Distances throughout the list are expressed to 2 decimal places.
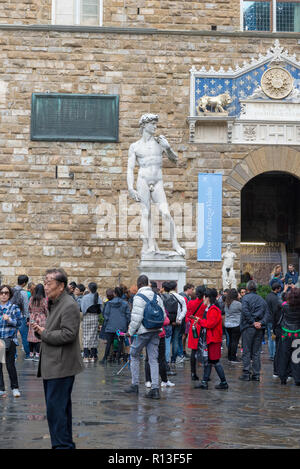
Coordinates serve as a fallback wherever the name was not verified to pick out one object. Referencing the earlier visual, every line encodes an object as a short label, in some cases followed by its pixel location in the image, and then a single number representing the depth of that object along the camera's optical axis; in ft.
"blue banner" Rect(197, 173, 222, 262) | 63.31
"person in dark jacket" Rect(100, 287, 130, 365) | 42.22
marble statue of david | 50.44
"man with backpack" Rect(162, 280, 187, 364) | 39.88
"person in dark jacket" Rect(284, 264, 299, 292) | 57.16
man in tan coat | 18.63
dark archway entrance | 77.71
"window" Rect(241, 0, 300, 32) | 66.13
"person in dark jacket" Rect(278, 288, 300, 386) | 36.11
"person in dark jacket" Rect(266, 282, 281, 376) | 38.22
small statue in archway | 61.98
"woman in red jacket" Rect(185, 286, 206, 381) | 34.88
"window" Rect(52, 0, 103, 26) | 65.21
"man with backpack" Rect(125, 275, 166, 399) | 30.73
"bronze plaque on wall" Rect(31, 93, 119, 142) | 64.03
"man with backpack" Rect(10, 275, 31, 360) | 42.50
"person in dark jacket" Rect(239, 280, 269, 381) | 37.29
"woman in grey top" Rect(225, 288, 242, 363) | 44.20
